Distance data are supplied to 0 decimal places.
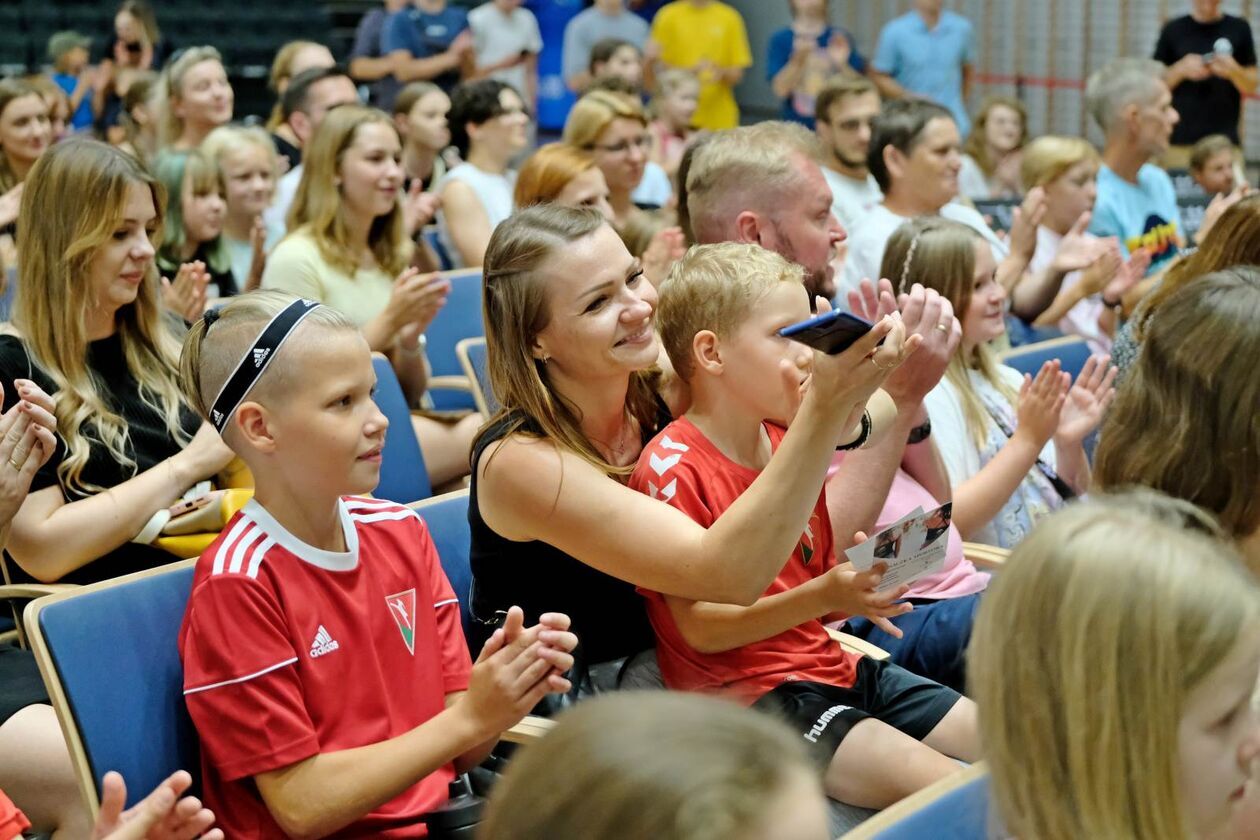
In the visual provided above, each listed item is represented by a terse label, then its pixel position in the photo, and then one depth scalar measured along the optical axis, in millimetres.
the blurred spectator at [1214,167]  7109
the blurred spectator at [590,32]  9523
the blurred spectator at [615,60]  8531
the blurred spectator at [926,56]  9430
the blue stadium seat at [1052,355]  3555
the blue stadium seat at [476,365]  3488
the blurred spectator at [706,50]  9930
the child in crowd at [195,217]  4645
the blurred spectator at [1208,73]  8266
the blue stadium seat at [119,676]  1896
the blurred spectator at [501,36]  9297
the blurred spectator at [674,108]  8457
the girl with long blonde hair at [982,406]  2932
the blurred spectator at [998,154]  8023
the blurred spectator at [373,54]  8867
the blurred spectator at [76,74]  8961
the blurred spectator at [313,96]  6281
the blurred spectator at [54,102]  5648
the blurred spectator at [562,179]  4320
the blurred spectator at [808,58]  9422
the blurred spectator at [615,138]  5051
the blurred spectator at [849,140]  5582
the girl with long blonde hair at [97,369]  2562
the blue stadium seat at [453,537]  2443
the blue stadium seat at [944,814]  1428
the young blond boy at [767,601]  2076
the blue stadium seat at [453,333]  4434
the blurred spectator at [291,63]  6941
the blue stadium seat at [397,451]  3338
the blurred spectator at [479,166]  5543
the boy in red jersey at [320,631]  1854
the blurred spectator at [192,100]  6078
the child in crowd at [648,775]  909
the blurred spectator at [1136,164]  5891
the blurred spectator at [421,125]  6453
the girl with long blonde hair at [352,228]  4180
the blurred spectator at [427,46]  8867
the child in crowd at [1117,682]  1293
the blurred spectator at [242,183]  4953
